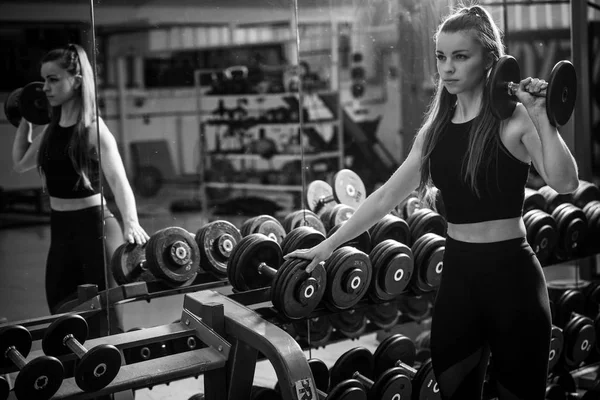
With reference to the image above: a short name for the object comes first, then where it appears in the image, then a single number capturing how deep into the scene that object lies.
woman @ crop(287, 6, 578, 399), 1.91
